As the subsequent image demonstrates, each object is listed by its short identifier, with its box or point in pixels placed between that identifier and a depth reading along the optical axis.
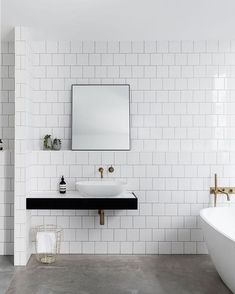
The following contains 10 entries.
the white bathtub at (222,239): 3.40
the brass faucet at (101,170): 4.93
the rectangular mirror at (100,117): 5.04
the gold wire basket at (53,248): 4.67
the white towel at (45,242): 4.67
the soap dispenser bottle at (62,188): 4.81
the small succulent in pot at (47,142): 5.00
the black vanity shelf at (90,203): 4.38
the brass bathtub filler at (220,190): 4.93
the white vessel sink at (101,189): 4.39
